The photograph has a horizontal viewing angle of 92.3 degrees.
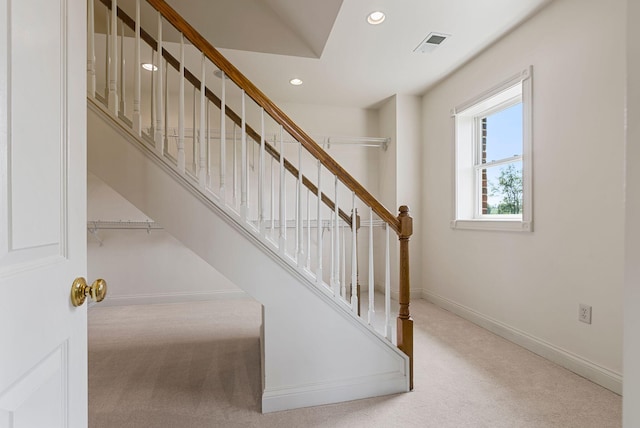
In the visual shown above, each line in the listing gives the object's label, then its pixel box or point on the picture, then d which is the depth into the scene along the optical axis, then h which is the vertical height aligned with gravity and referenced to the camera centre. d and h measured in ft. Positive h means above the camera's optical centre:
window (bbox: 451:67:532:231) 7.99 +1.62
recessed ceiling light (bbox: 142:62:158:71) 9.92 +4.76
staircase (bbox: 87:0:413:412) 5.07 -0.53
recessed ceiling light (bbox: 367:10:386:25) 7.51 +4.82
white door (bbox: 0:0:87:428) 1.58 +0.01
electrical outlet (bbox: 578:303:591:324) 6.48 -2.20
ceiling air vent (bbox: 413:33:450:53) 8.35 +4.74
